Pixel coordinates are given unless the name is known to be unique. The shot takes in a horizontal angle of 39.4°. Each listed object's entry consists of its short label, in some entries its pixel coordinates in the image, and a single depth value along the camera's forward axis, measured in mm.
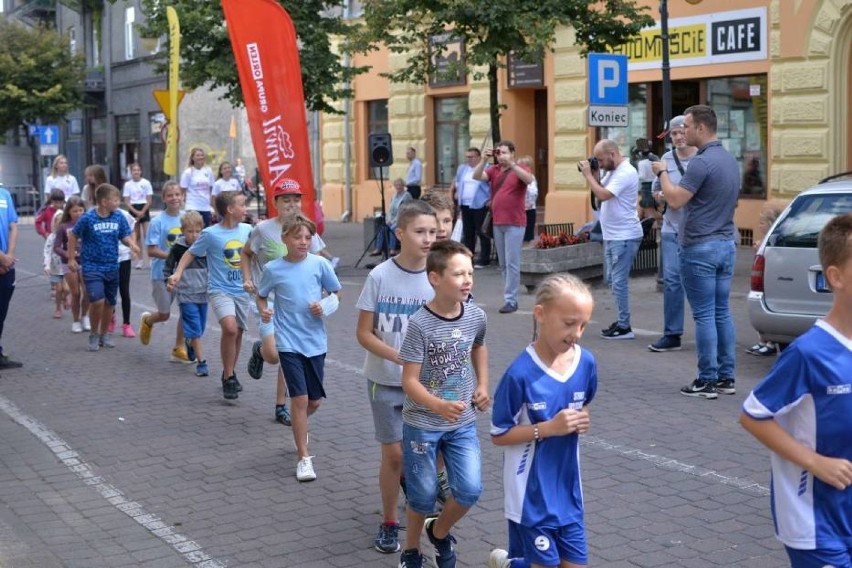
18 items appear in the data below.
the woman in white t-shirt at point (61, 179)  19625
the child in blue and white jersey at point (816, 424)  3400
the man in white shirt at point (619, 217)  11703
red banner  9727
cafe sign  19953
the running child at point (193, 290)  10633
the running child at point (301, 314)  7070
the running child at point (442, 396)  4980
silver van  9492
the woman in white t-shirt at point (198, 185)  20922
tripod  20875
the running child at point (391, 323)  5629
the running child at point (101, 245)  11992
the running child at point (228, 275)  9453
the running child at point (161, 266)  11414
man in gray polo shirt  8672
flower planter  14875
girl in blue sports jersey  4113
